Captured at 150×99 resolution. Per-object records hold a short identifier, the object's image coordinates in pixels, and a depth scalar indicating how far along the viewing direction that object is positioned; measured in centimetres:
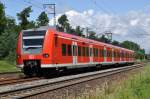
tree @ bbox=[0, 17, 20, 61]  6471
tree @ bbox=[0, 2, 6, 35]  6875
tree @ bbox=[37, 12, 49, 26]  9595
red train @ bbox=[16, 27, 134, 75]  1918
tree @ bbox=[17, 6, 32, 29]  8846
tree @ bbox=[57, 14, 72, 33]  10222
